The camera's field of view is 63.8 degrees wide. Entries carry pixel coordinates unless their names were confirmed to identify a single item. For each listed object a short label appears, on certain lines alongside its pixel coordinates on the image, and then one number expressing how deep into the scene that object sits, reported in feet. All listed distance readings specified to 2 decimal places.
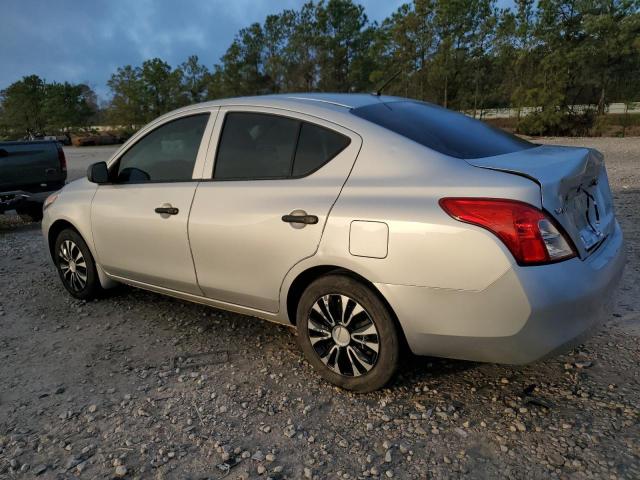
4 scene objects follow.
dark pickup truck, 26.21
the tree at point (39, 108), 170.60
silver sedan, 7.79
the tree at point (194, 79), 160.97
